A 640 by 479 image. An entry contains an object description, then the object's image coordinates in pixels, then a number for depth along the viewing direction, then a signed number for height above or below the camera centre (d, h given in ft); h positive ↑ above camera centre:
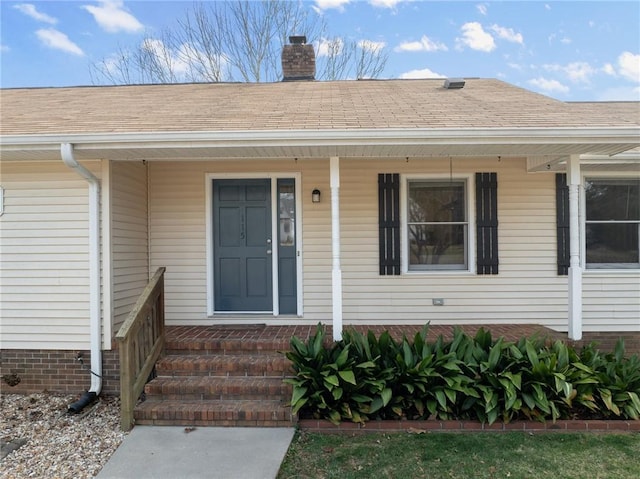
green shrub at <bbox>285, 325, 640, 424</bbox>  11.76 -4.22
